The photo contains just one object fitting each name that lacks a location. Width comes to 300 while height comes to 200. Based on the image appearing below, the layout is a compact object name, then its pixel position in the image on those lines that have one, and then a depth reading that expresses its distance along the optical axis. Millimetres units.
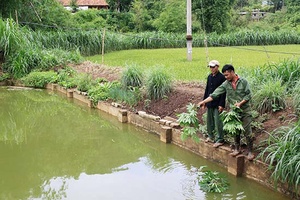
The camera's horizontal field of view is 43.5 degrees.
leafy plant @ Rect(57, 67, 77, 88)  12180
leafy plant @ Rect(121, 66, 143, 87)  9719
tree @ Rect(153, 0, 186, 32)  31875
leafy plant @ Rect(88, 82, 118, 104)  10227
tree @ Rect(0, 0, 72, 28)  18094
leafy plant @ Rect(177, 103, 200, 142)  6074
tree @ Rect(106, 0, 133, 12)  42094
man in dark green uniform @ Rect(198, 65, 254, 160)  5535
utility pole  13720
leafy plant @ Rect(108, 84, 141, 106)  9227
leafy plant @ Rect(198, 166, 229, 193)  5270
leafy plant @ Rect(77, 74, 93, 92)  11258
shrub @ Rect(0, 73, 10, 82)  14028
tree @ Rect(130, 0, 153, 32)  36688
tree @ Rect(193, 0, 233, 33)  30250
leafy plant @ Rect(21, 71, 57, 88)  13266
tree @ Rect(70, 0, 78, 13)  38969
